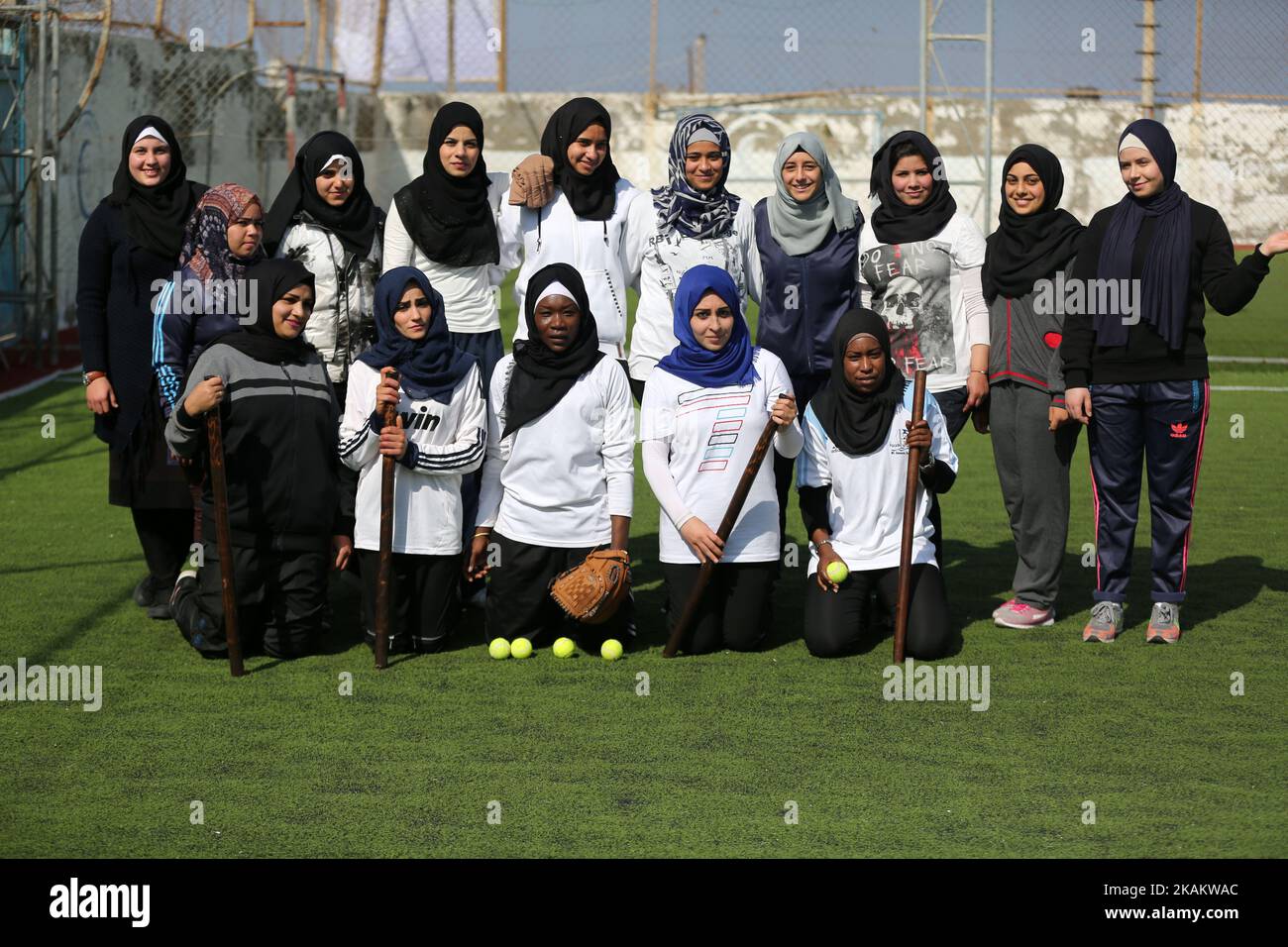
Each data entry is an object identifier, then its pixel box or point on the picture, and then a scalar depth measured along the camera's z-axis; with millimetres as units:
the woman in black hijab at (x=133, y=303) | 6062
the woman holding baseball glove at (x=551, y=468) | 5734
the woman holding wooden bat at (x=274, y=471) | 5586
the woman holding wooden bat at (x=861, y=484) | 5664
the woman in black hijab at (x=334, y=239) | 5910
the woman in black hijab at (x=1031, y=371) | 5891
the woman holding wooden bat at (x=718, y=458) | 5715
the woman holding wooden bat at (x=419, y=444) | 5613
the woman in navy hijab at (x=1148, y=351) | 5547
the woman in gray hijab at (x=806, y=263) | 5941
